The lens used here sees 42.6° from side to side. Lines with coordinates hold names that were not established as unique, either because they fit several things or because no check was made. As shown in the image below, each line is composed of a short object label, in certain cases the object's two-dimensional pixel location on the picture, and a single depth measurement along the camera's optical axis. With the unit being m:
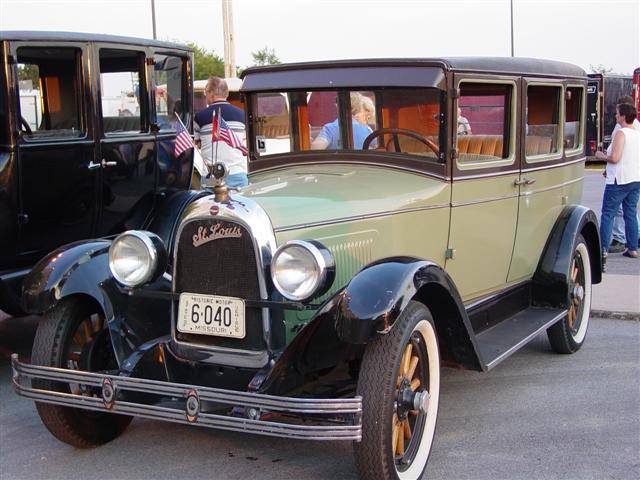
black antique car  5.05
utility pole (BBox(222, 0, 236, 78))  20.50
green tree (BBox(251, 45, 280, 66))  43.78
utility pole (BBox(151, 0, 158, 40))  25.73
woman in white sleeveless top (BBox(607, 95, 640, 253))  8.78
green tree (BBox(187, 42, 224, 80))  42.65
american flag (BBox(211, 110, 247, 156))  5.07
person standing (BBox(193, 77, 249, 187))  6.95
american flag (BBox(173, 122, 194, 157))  6.23
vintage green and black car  3.25
